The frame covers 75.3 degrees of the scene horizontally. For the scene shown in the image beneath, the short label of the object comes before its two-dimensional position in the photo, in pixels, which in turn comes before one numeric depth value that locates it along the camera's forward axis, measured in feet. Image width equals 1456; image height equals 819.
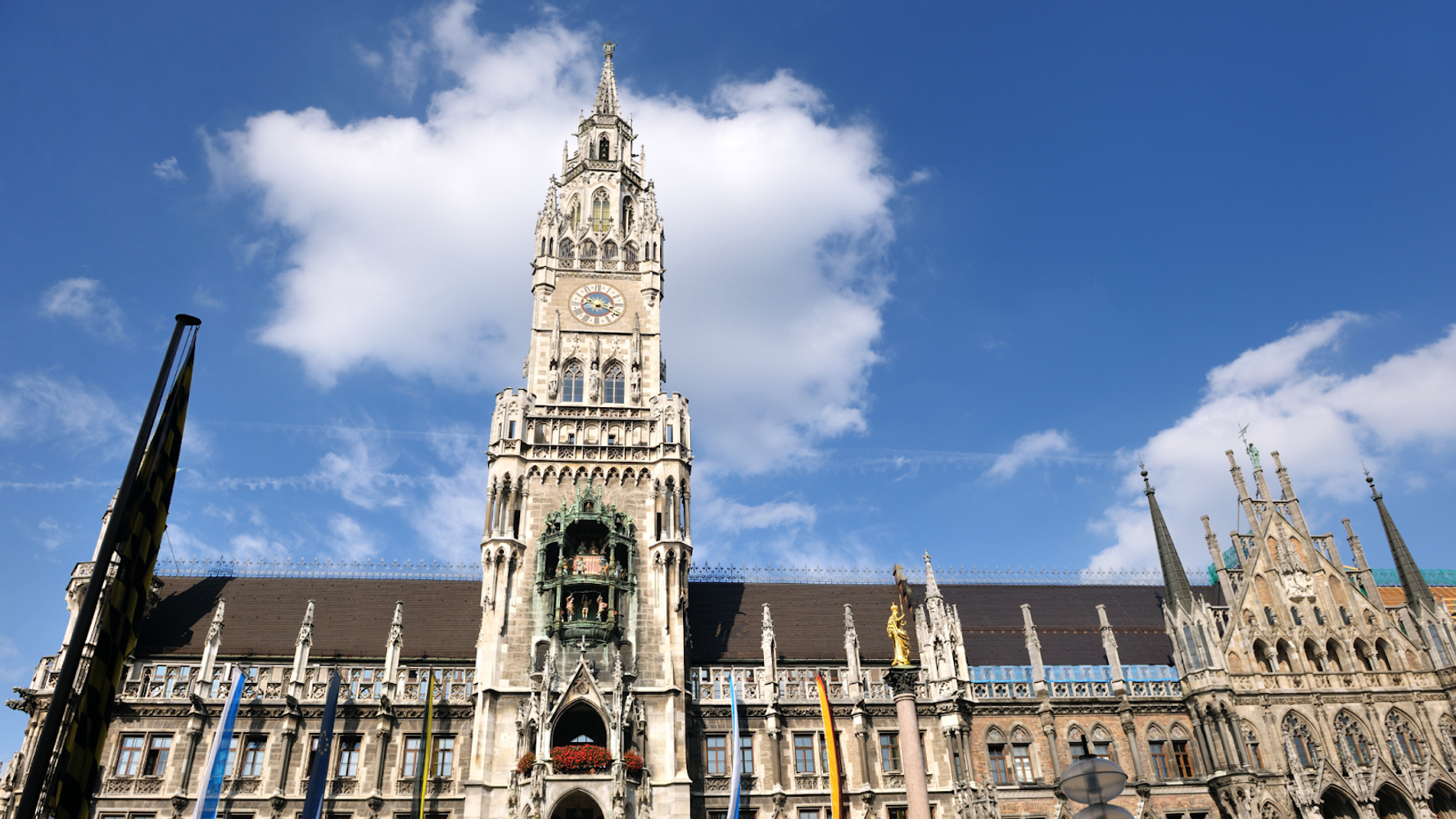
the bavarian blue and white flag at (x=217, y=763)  109.81
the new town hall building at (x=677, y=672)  120.26
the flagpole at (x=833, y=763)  116.12
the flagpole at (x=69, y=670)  32.99
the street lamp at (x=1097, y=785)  42.06
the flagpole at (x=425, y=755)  115.75
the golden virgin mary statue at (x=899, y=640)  86.94
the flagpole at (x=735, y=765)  117.08
